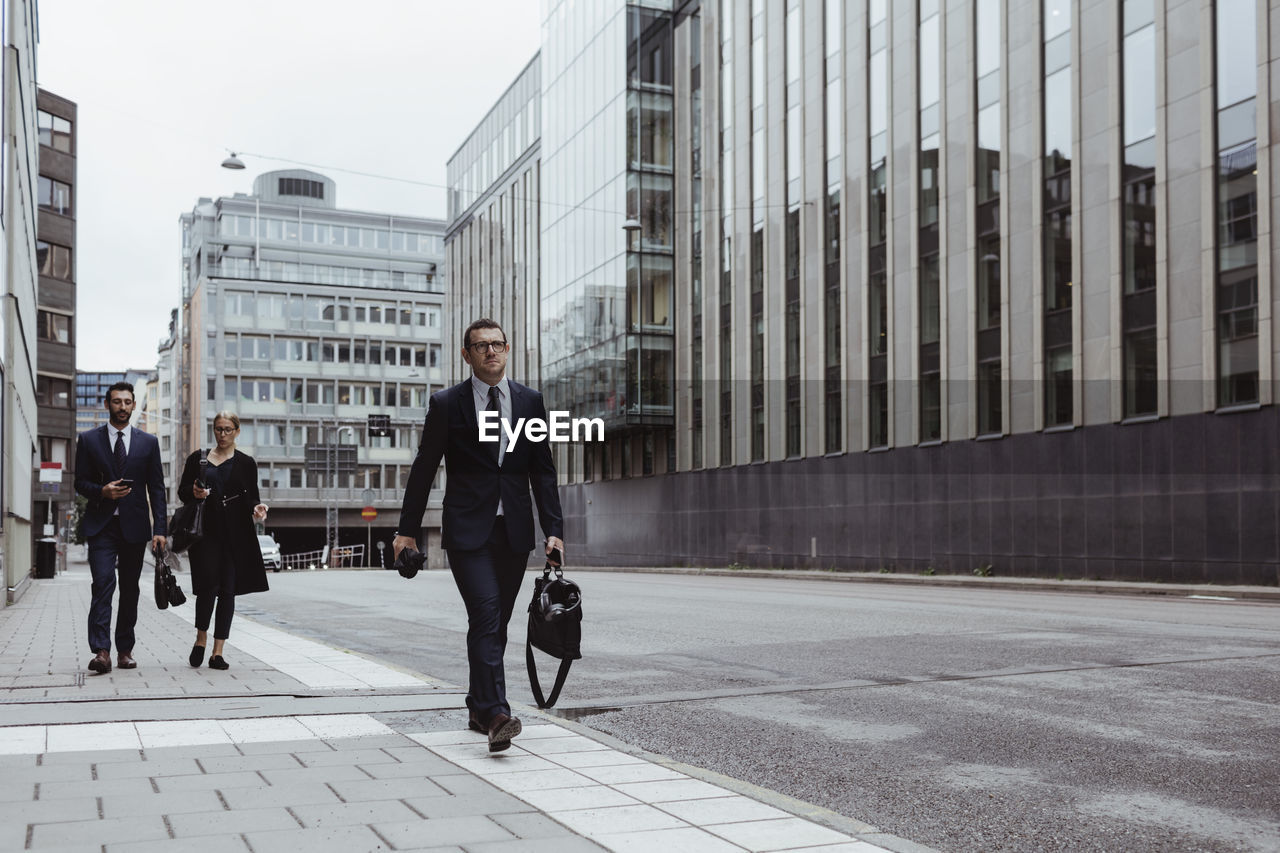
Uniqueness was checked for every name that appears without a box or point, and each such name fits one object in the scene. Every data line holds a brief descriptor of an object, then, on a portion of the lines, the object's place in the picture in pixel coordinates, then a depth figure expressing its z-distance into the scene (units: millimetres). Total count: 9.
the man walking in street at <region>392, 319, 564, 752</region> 5840
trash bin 36438
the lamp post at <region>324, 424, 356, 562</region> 64688
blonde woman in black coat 9164
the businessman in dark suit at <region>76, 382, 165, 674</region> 8977
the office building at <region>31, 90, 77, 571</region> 51594
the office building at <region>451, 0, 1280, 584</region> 24422
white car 57872
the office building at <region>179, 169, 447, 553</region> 86125
